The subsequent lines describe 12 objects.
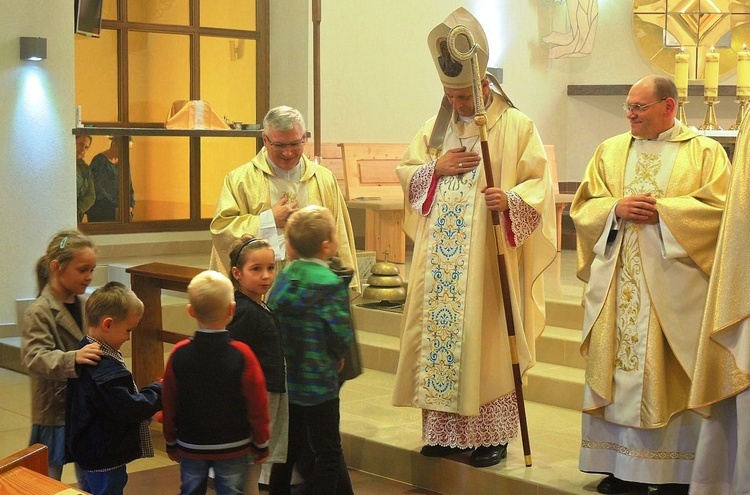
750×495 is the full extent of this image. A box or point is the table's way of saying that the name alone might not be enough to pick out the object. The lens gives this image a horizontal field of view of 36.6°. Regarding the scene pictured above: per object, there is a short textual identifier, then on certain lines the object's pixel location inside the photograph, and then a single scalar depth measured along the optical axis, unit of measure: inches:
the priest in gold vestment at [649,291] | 163.8
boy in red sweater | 129.6
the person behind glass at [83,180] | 369.1
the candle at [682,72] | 246.2
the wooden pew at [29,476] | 80.0
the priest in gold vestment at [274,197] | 183.0
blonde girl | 143.1
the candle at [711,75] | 255.3
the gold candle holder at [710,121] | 260.8
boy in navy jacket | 134.8
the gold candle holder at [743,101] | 249.6
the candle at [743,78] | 250.5
